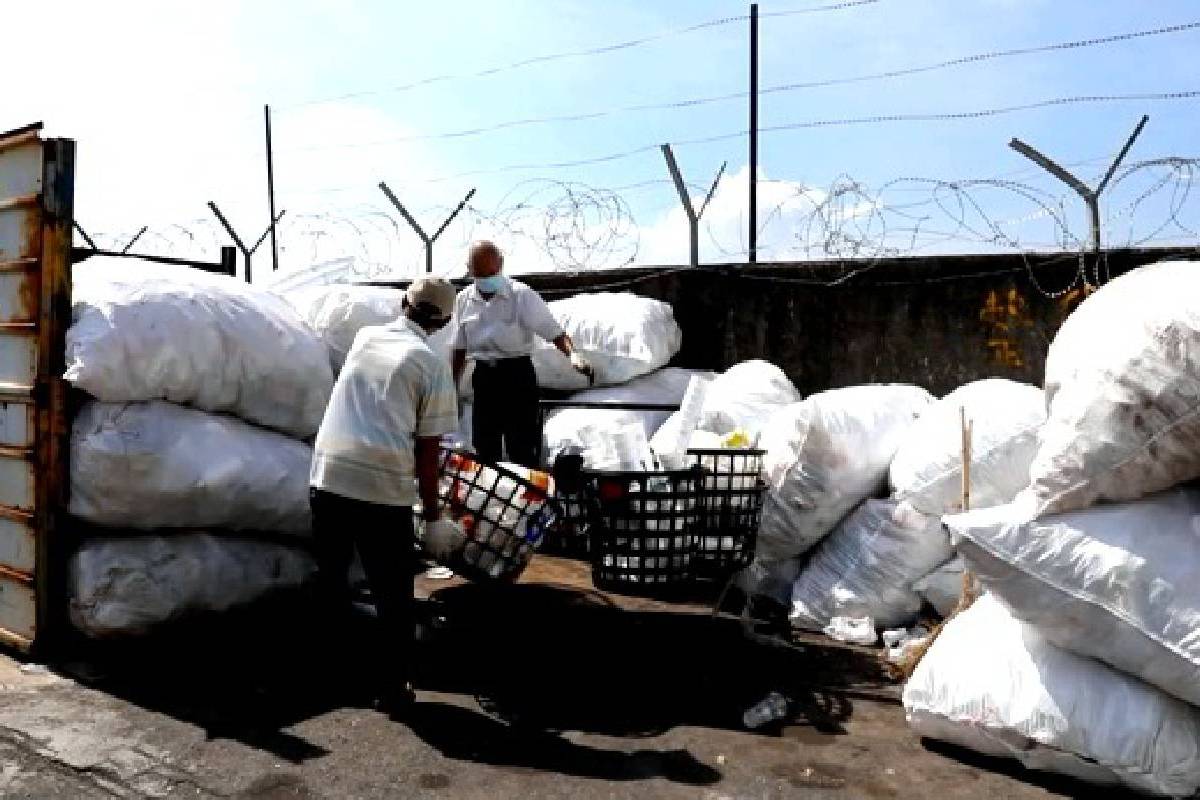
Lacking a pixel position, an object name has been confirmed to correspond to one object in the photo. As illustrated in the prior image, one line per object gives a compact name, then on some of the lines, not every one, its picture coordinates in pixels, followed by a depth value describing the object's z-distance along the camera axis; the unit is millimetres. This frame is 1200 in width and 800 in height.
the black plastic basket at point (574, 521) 3611
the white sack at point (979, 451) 3748
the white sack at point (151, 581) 3545
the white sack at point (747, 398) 5043
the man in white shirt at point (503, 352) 5098
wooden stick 3502
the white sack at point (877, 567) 3939
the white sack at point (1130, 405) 2609
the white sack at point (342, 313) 5059
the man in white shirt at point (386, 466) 3213
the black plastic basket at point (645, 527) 3490
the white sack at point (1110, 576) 2531
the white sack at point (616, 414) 5689
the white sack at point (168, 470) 3529
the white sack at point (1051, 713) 2527
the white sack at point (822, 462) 4145
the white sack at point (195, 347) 3531
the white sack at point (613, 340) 6141
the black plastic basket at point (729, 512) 3631
